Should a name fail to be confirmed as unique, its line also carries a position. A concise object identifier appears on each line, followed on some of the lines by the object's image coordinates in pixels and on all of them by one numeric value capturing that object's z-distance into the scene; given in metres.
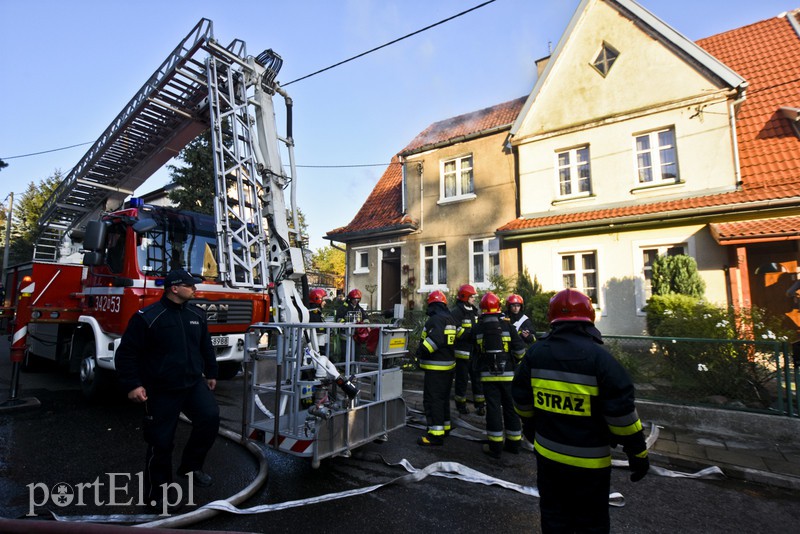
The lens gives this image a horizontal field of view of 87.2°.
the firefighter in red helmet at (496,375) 4.73
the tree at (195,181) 20.83
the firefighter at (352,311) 7.62
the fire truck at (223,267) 4.52
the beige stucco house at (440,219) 13.27
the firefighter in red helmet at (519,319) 6.56
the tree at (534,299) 10.49
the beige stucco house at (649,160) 9.63
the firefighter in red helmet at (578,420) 2.29
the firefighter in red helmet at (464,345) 5.50
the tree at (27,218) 32.19
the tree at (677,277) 9.47
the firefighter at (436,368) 5.02
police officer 3.25
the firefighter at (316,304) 7.59
